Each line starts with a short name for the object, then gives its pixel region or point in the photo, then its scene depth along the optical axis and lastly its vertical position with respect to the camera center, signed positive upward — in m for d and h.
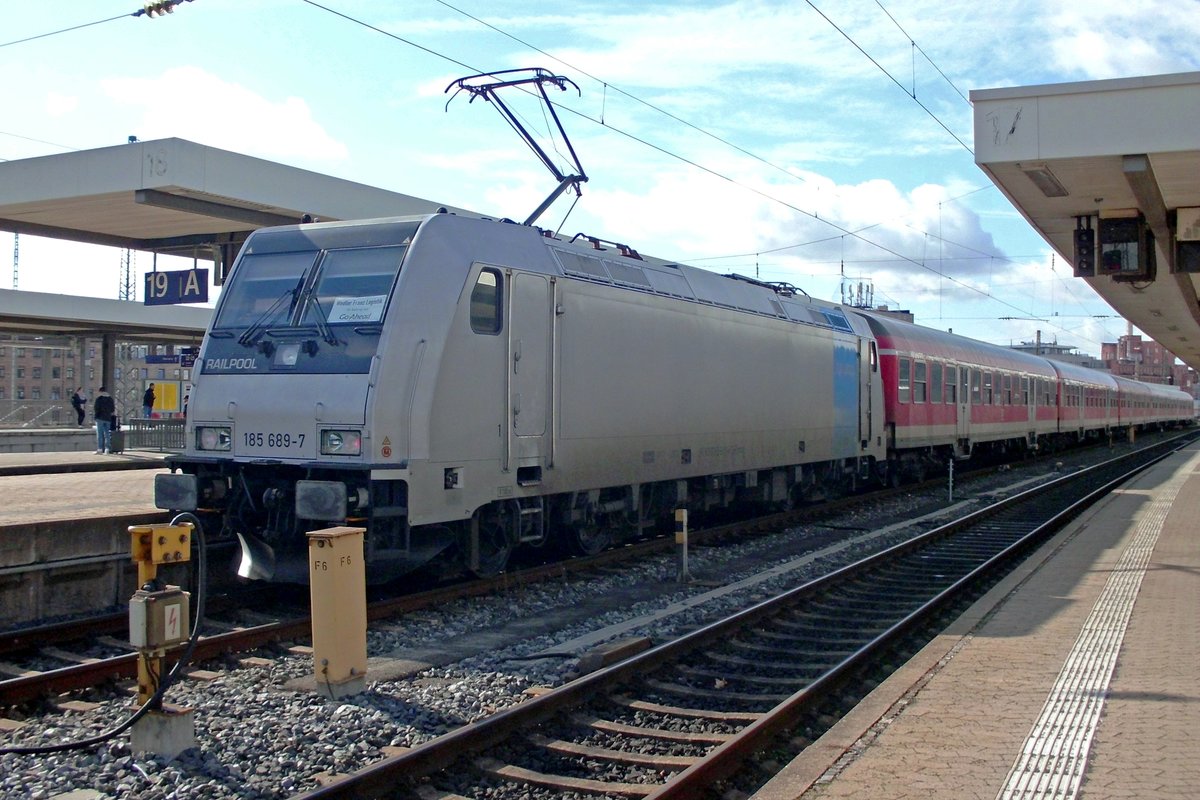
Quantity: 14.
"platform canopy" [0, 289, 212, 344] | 26.09 +2.80
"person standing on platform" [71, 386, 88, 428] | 30.48 +0.80
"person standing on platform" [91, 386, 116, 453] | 23.00 +0.27
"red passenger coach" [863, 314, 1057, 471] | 22.20 +0.74
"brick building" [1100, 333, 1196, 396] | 151.25 +8.86
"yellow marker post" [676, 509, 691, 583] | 11.66 -1.23
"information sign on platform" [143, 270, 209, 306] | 18.97 +2.50
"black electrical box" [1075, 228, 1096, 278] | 14.98 +2.34
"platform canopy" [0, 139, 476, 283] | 16.42 +3.77
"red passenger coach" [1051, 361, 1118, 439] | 40.38 +0.90
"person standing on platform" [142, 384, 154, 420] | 27.44 +0.71
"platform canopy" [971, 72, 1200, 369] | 11.17 +2.87
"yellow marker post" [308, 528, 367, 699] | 6.78 -1.15
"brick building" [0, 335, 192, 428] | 30.41 +3.67
